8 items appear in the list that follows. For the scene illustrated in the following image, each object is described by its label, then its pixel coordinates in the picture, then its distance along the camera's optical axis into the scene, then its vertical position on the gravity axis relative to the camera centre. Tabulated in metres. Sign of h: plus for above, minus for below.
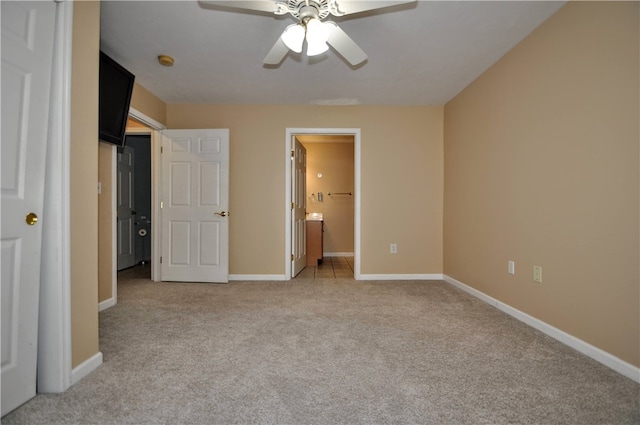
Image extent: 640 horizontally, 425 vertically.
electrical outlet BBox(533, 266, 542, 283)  2.31 -0.43
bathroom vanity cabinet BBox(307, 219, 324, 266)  5.21 -0.39
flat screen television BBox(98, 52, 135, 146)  2.54 +1.08
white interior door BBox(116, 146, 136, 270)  4.66 +0.12
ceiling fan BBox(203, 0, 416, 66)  1.69 +1.22
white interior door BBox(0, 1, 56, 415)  1.30 +0.19
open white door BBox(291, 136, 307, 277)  4.13 +0.15
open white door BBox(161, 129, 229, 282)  3.83 +0.16
